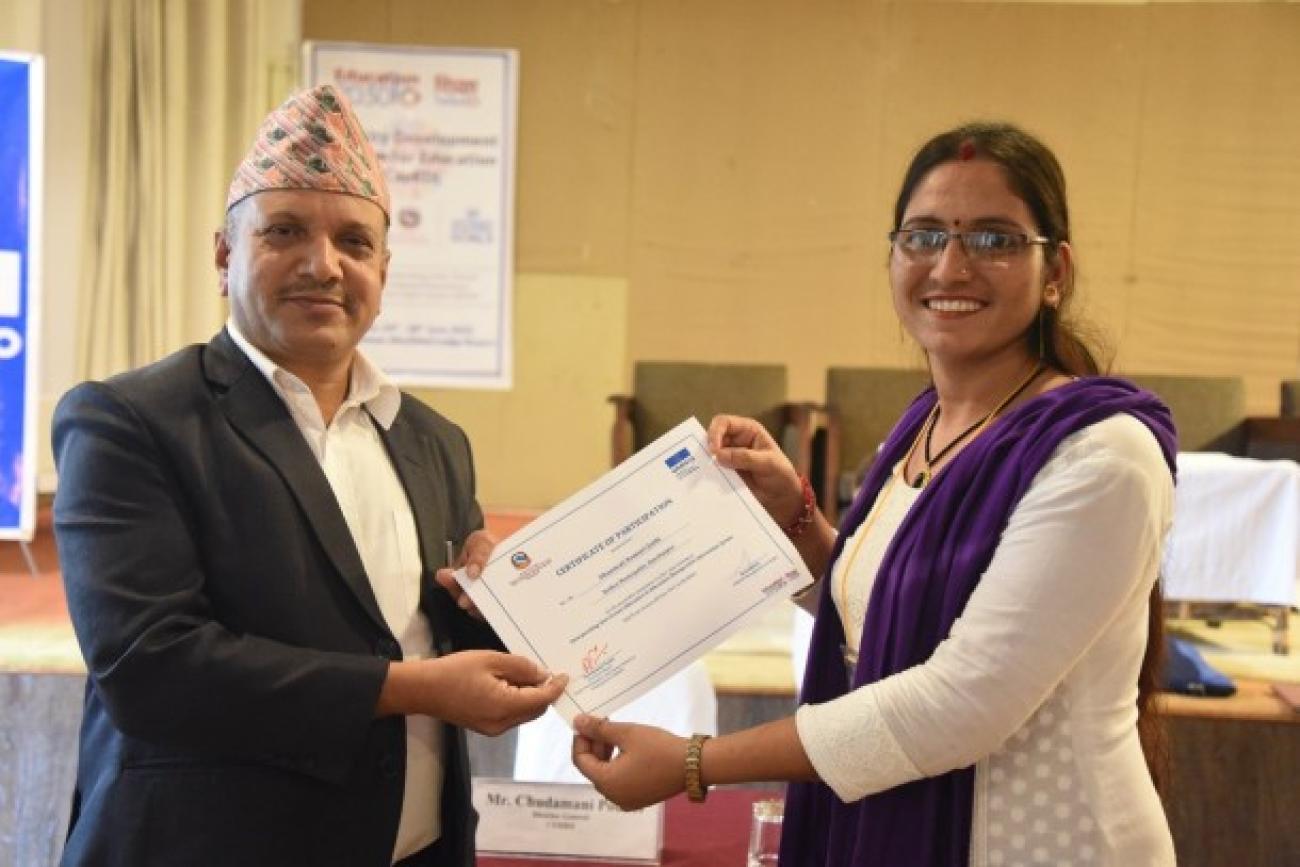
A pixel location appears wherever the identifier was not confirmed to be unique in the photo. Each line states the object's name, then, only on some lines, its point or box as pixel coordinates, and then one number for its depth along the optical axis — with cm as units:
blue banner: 353
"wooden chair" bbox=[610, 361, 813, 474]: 530
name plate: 170
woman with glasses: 112
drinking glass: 169
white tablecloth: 352
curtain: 509
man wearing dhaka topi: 116
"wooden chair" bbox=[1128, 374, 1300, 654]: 480
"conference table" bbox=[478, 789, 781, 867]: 173
